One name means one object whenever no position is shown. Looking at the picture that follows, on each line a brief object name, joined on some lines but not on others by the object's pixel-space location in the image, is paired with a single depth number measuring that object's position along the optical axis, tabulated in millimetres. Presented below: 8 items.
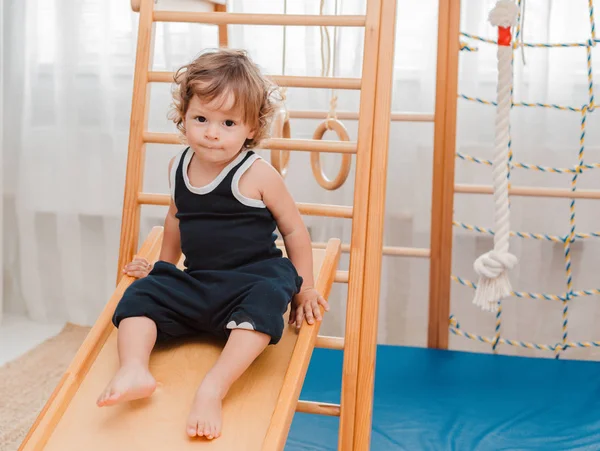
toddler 1111
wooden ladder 1245
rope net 1697
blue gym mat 1567
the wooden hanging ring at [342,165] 1574
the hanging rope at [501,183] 1459
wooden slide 1002
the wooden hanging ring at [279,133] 1537
